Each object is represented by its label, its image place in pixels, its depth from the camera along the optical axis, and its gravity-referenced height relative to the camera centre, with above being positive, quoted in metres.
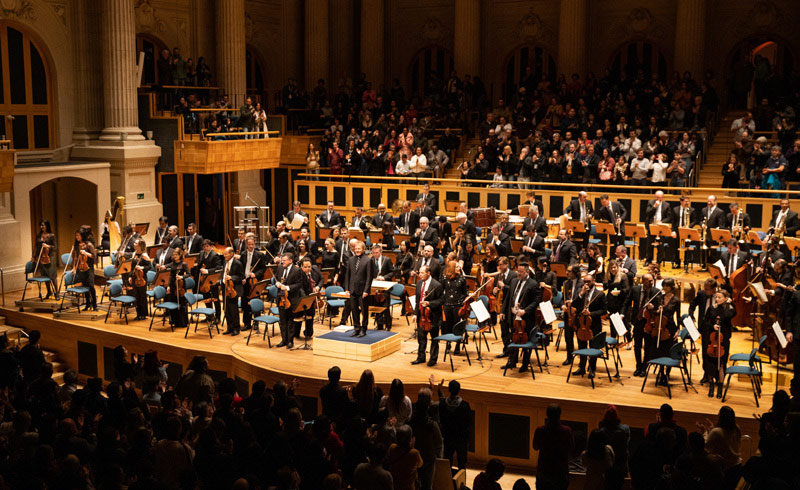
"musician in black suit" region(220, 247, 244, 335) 15.87 -2.27
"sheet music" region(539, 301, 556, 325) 12.96 -2.35
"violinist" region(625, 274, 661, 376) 12.86 -2.28
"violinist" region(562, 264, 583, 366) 13.61 -2.17
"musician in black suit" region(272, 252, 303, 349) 15.00 -2.35
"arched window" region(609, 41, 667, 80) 27.67 +2.98
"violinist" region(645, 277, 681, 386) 12.61 -2.32
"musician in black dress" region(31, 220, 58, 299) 17.64 -2.13
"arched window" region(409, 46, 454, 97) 30.89 +2.95
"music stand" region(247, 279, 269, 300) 15.36 -2.43
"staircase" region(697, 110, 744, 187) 22.44 -0.02
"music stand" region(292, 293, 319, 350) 14.84 -2.60
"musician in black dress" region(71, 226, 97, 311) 17.05 -2.22
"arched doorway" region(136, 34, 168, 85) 24.92 +2.74
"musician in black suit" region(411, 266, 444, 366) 13.91 -2.39
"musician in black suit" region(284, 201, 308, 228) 20.28 -1.46
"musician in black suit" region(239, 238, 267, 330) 16.14 -2.17
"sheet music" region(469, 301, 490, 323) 13.42 -2.42
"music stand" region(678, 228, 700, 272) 17.92 -1.68
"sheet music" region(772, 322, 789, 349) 11.74 -2.41
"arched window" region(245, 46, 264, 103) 28.93 +2.49
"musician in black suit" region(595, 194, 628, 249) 19.11 -1.35
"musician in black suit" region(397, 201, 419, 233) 19.84 -1.57
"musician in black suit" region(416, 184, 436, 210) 20.77 -1.07
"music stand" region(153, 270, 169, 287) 16.36 -2.40
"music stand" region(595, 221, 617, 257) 18.95 -1.62
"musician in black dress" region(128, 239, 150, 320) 16.53 -2.36
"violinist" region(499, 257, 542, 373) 13.54 -2.27
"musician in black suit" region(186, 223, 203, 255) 17.78 -1.87
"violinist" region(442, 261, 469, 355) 14.03 -2.23
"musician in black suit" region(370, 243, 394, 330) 15.64 -2.20
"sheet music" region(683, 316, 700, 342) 12.03 -2.40
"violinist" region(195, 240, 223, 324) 16.42 -2.08
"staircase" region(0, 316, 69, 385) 16.02 -3.61
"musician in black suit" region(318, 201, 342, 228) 20.52 -1.60
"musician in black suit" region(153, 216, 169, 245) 18.83 -1.72
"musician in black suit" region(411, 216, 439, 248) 17.94 -1.70
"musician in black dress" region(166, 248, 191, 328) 16.30 -2.44
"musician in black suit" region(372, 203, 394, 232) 19.63 -1.52
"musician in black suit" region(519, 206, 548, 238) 18.23 -1.46
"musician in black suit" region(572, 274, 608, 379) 13.24 -2.28
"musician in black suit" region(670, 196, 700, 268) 18.64 -1.42
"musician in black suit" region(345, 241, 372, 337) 15.02 -2.22
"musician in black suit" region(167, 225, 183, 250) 17.34 -1.77
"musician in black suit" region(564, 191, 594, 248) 19.61 -1.32
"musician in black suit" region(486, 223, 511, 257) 17.39 -1.76
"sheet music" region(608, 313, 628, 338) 12.48 -2.42
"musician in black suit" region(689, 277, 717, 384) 12.44 -2.14
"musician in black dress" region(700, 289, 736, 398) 12.23 -2.53
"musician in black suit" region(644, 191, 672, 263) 19.19 -1.29
